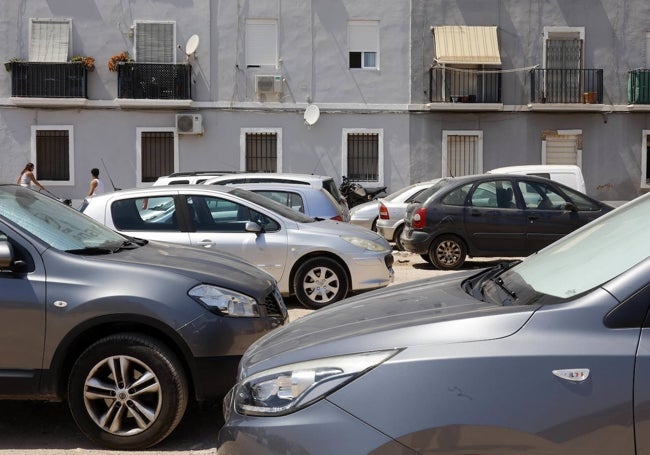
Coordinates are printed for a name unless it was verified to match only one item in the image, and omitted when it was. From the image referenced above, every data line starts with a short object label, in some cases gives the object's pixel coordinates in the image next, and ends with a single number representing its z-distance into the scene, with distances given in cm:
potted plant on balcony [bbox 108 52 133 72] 2384
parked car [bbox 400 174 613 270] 1360
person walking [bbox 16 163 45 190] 2117
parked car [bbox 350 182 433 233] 1748
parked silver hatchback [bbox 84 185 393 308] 922
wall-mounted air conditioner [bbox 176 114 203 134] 2397
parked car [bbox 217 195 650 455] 261
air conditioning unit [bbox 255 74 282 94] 2419
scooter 2330
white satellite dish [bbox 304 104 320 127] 2438
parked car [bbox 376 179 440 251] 1645
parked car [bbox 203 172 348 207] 1271
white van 1608
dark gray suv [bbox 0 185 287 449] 477
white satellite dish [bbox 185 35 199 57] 2375
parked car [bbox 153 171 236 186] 1355
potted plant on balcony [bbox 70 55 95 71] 2375
